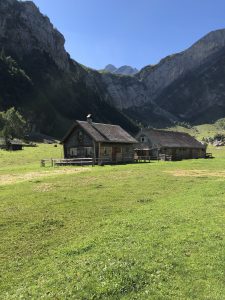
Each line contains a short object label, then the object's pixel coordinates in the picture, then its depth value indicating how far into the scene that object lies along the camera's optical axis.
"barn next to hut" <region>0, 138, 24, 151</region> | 60.74
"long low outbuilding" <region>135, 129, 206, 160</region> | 49.48
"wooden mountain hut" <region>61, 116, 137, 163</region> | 38.42
